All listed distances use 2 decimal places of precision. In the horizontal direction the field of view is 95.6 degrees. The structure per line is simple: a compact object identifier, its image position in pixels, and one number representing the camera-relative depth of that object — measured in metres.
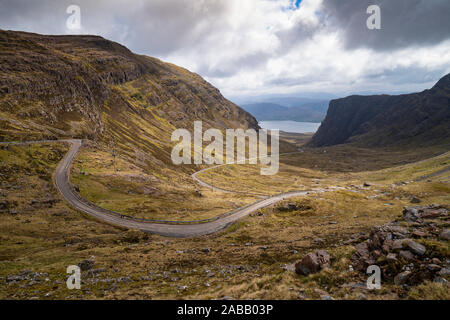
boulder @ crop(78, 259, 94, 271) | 26.69
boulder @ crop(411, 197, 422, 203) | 60.70
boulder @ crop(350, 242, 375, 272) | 17.88
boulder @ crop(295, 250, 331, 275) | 19.14
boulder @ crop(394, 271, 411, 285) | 14.79
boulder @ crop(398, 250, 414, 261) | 16.30
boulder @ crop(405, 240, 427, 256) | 16.47
